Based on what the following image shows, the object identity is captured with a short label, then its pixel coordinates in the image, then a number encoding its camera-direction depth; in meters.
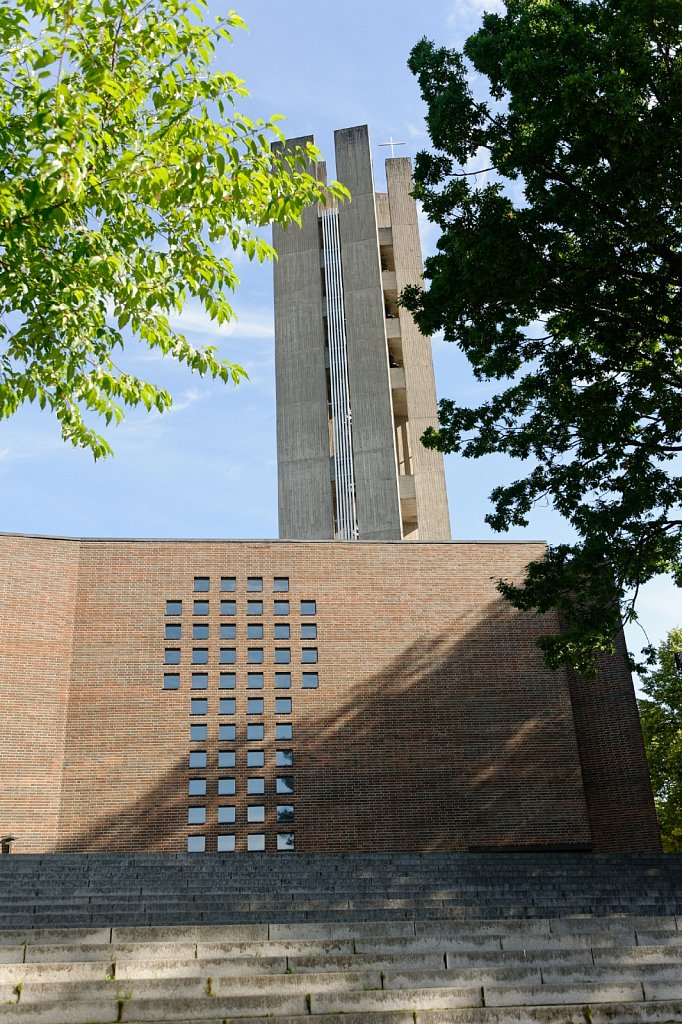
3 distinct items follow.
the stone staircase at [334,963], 5.12
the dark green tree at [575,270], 10.75
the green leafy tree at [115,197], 7.20
